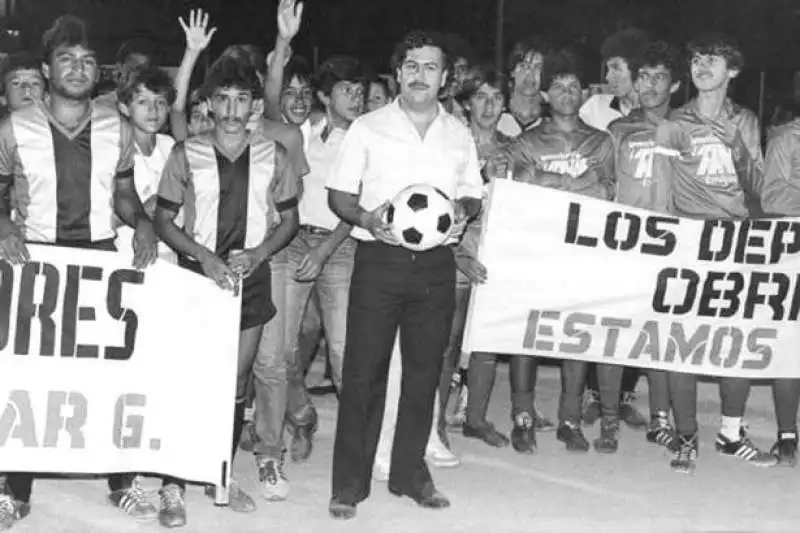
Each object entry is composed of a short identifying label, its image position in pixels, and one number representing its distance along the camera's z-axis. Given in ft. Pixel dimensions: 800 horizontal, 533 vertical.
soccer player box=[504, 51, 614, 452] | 37.75
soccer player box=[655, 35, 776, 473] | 37.42
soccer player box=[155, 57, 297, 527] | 31.76
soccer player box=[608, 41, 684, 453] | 38.12
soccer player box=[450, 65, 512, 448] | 38.23
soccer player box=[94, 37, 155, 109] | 38.34
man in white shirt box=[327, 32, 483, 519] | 32.11
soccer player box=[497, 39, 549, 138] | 41.61
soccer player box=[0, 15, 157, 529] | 30.48
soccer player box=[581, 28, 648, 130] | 43.08
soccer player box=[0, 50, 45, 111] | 39.04
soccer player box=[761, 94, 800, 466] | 37.46
